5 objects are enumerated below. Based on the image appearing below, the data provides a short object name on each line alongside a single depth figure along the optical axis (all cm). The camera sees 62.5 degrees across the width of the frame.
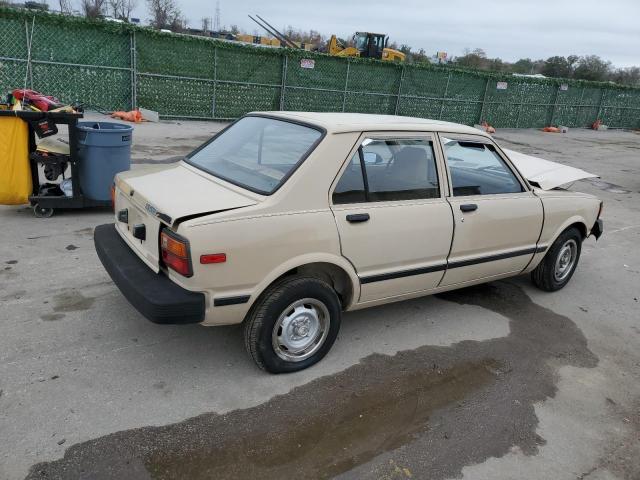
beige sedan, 305
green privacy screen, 1345
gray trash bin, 607
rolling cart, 573
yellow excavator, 2786
